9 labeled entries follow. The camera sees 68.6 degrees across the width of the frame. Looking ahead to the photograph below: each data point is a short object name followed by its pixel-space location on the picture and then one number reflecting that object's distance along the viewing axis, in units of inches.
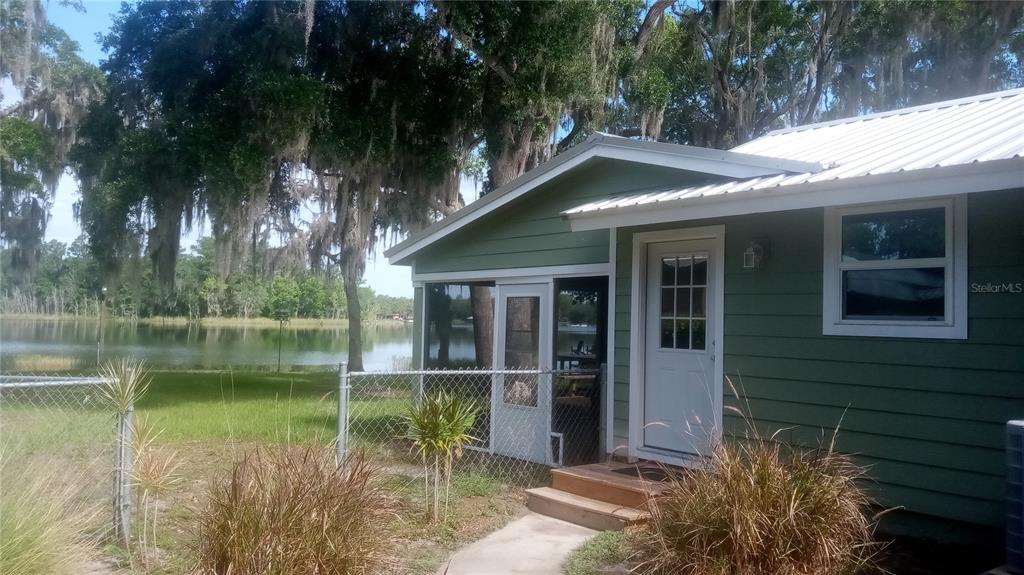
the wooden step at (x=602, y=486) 229.1
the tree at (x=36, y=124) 647.1
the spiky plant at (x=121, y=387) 191.3
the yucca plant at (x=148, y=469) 189.5
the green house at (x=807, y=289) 187.9
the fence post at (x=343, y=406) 211.7
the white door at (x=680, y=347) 255.8
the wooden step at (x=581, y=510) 225.3
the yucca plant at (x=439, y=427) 223.5
